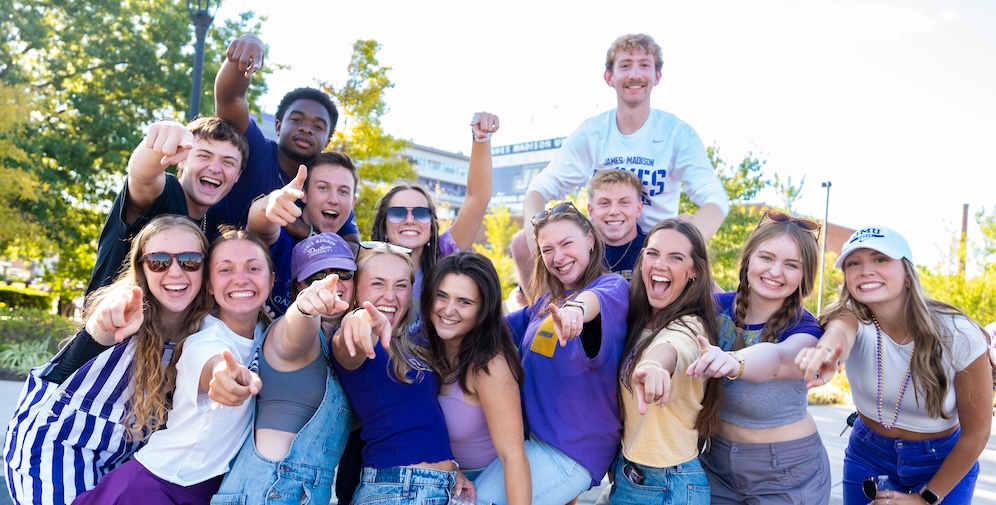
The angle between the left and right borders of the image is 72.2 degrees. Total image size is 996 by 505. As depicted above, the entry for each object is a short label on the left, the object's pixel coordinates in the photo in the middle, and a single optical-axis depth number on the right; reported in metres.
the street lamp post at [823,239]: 22.07
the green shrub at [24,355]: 10.08
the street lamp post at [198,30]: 8.31
